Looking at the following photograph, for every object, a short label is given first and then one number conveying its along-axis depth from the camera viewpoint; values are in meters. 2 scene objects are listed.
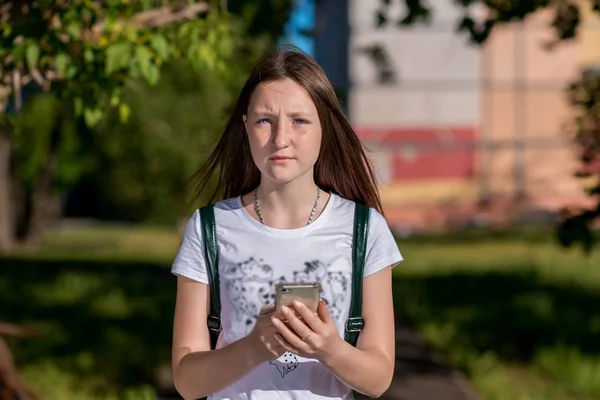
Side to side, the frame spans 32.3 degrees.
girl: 2.56
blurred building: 35.56
